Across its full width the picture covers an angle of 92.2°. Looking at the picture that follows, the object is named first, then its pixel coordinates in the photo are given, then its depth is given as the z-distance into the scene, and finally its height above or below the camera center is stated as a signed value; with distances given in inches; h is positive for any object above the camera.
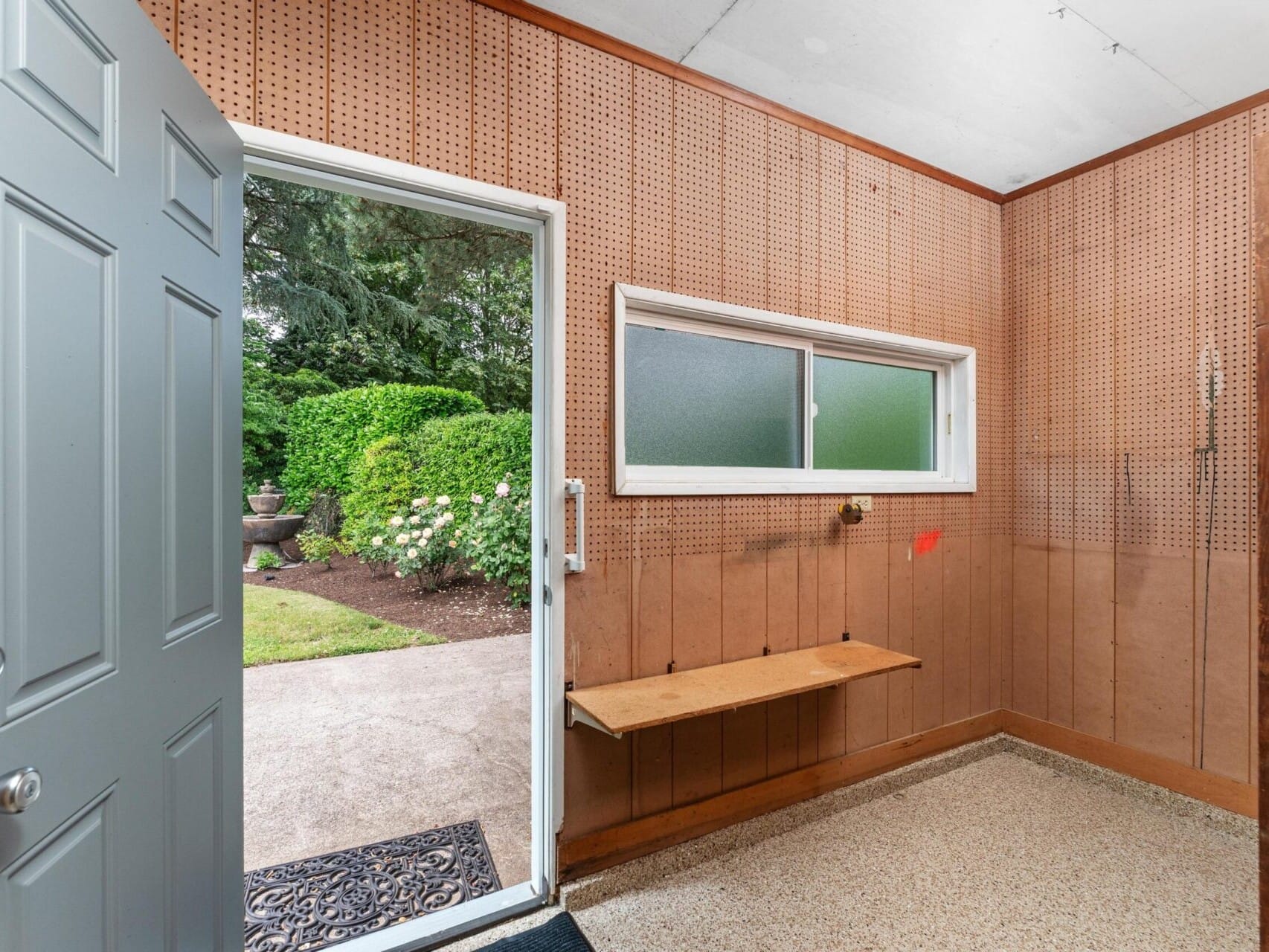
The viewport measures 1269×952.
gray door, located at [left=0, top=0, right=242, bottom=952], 32.0 -0.9
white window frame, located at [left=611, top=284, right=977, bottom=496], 80.8 +14.7
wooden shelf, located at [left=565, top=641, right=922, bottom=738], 68.8 -27.0
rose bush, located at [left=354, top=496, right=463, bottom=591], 225.3 -25.5
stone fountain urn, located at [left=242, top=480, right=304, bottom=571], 235.0 -20.4
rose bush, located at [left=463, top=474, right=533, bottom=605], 208.5 -22.1
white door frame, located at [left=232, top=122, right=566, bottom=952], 69.8 -3.3
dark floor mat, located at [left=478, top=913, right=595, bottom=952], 65.1 -50.6
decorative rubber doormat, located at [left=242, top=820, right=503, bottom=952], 69.3 -52.3
